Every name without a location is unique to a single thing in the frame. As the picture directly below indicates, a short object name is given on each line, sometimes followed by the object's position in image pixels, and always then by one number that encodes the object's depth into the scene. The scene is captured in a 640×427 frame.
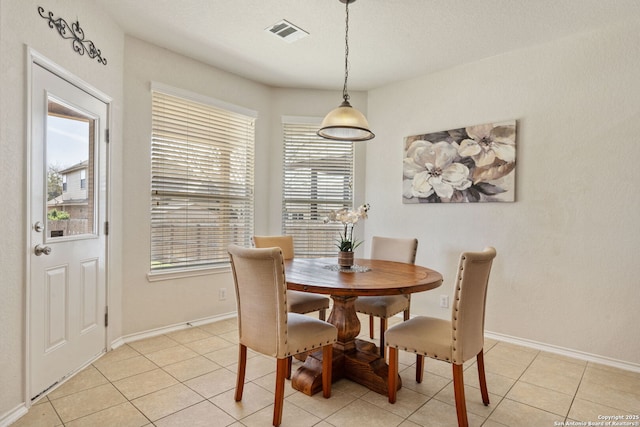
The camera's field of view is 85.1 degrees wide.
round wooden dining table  1.95
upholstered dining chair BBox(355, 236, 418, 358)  2.62
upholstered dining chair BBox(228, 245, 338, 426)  1.84
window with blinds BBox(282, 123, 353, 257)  4.26
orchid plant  2.52
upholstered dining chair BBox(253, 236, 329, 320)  2.75
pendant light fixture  2.46
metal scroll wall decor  2.17
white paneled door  2.10
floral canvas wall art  3.21
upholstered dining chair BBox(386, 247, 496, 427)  1.85
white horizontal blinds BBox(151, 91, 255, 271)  3.30
